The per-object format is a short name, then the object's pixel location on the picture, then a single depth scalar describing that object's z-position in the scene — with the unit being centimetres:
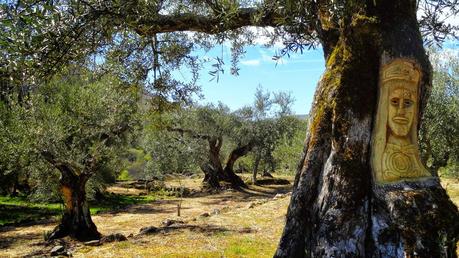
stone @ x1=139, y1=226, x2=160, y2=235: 1522
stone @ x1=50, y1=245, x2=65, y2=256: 1261
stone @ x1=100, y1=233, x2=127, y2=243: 1418
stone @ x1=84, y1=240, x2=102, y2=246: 1386
